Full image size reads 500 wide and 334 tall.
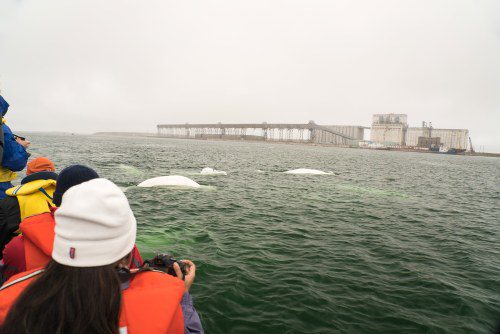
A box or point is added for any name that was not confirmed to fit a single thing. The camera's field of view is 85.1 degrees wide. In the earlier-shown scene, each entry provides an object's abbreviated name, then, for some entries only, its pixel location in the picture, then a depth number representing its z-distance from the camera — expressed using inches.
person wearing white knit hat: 68.5
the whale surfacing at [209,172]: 1284.7
